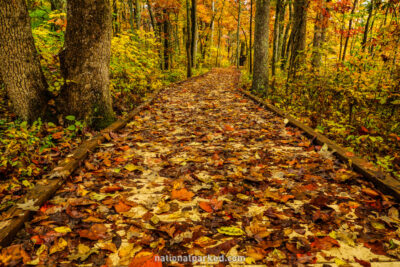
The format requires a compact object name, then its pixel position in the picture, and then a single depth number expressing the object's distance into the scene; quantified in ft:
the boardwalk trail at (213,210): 5.45
